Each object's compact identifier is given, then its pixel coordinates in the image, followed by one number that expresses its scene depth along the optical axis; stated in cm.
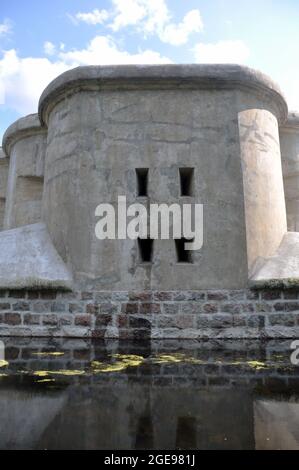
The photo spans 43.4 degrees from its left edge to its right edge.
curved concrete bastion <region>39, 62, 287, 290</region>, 471
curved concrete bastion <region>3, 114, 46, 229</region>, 739
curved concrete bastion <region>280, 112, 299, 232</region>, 677
